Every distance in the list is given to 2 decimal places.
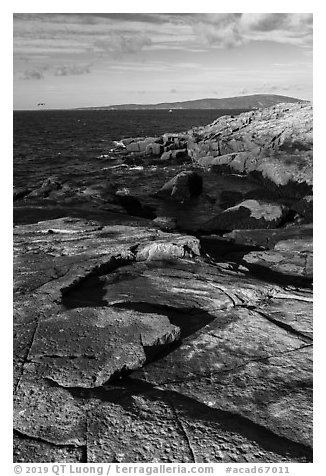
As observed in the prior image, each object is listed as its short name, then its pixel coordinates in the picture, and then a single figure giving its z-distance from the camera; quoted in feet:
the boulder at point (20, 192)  113.65
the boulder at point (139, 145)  223.92
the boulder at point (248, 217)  86.84
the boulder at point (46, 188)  115.85
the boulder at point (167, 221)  88.52
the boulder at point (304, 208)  94.02
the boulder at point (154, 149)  207.82
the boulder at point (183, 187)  122.31
